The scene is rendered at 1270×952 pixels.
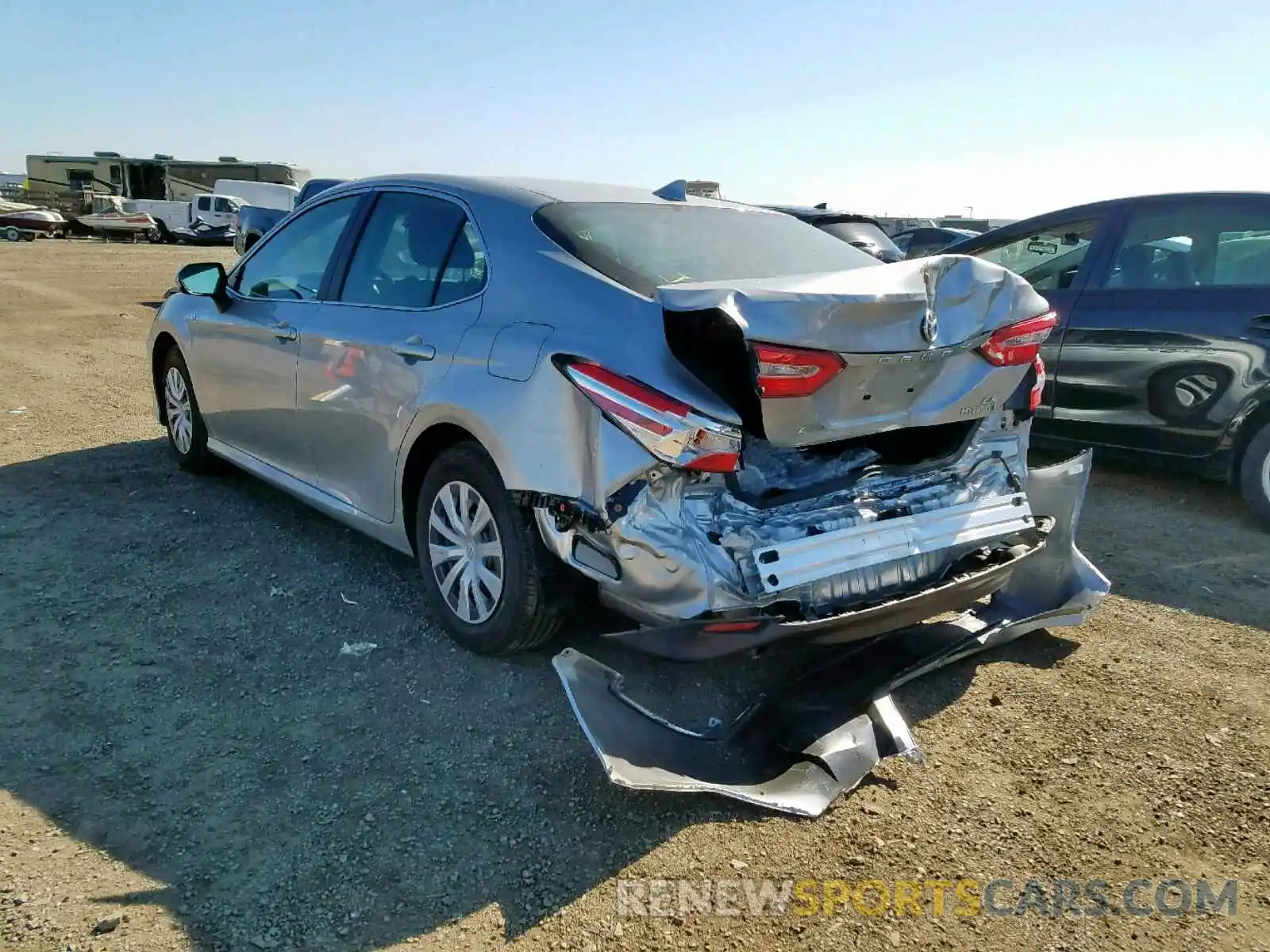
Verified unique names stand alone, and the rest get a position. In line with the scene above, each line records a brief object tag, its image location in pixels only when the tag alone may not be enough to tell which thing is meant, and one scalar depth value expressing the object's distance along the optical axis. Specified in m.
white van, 38.72
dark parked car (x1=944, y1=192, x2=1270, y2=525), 5.18
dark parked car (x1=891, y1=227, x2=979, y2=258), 13.00
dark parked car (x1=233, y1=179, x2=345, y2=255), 16.52
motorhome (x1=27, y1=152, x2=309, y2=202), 45.09
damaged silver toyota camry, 2.68
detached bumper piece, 2.61
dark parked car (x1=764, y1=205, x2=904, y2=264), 9.16
